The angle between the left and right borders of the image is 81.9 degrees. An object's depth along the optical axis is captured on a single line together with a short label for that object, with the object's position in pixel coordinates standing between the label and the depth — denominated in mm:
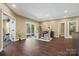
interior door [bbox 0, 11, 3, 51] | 1133
